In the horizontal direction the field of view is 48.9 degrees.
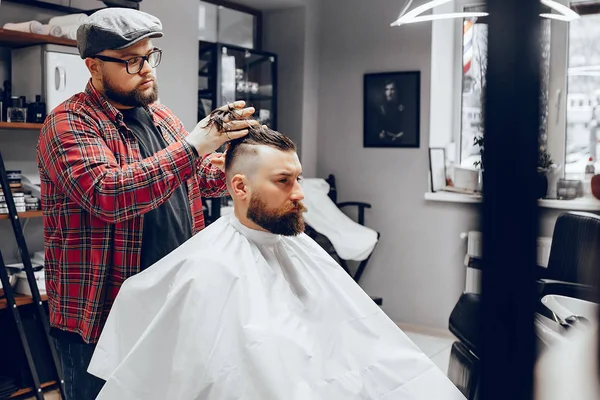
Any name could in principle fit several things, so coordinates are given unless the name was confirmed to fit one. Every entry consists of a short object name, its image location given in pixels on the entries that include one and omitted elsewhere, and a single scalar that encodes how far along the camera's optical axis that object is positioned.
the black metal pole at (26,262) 2.84
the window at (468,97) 4.70
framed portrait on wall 4.60
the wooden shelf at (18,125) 2.95
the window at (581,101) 4.30
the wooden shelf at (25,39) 2.95
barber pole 4.70
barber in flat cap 1.51
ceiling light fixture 2.60
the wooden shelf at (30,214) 3.03
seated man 1.43
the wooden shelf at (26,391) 3.08
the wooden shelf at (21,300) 3.05
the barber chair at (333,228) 4.34
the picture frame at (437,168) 4.53
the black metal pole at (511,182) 0.39
